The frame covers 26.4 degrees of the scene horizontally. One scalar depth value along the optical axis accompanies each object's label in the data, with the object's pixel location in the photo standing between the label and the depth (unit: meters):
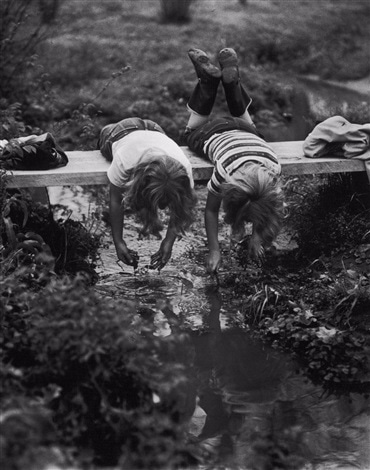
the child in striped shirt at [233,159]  5.05
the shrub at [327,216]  6.10
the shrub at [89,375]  3.38
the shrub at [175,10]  12.24
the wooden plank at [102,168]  5.58
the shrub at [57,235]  5.38
